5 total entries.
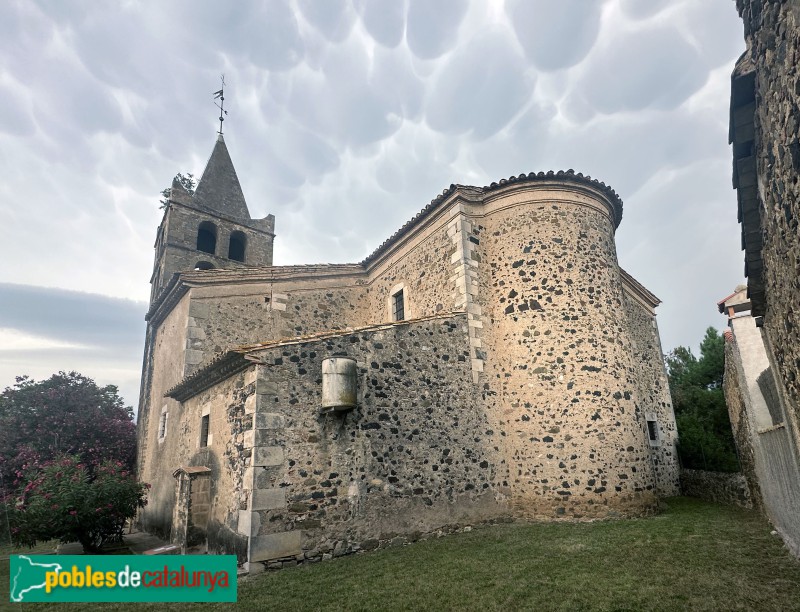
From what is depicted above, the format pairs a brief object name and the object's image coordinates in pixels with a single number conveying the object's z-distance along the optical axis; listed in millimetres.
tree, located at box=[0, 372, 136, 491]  15195
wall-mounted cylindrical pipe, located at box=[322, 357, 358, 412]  8297
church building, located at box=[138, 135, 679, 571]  8148
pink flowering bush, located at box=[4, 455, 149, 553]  9094
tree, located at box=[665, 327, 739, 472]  15703
